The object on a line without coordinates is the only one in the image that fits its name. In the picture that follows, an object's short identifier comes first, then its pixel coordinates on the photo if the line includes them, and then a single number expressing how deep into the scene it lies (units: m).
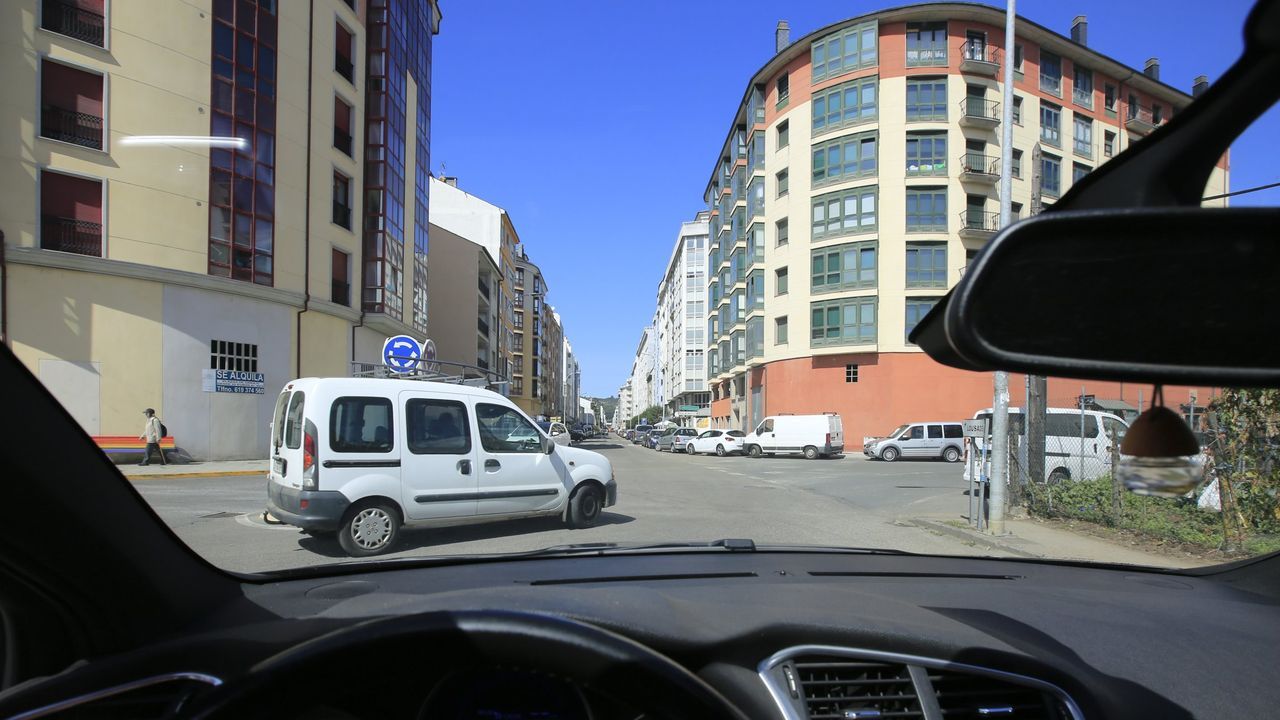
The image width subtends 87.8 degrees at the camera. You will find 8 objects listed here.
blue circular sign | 10.12
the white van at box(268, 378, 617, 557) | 6.70
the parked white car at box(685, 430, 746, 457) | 37.16
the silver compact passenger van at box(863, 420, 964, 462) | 28.84
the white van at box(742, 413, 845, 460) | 32.44
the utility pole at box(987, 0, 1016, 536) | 8.85
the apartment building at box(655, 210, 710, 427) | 82.75
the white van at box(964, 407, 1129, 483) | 9.68
